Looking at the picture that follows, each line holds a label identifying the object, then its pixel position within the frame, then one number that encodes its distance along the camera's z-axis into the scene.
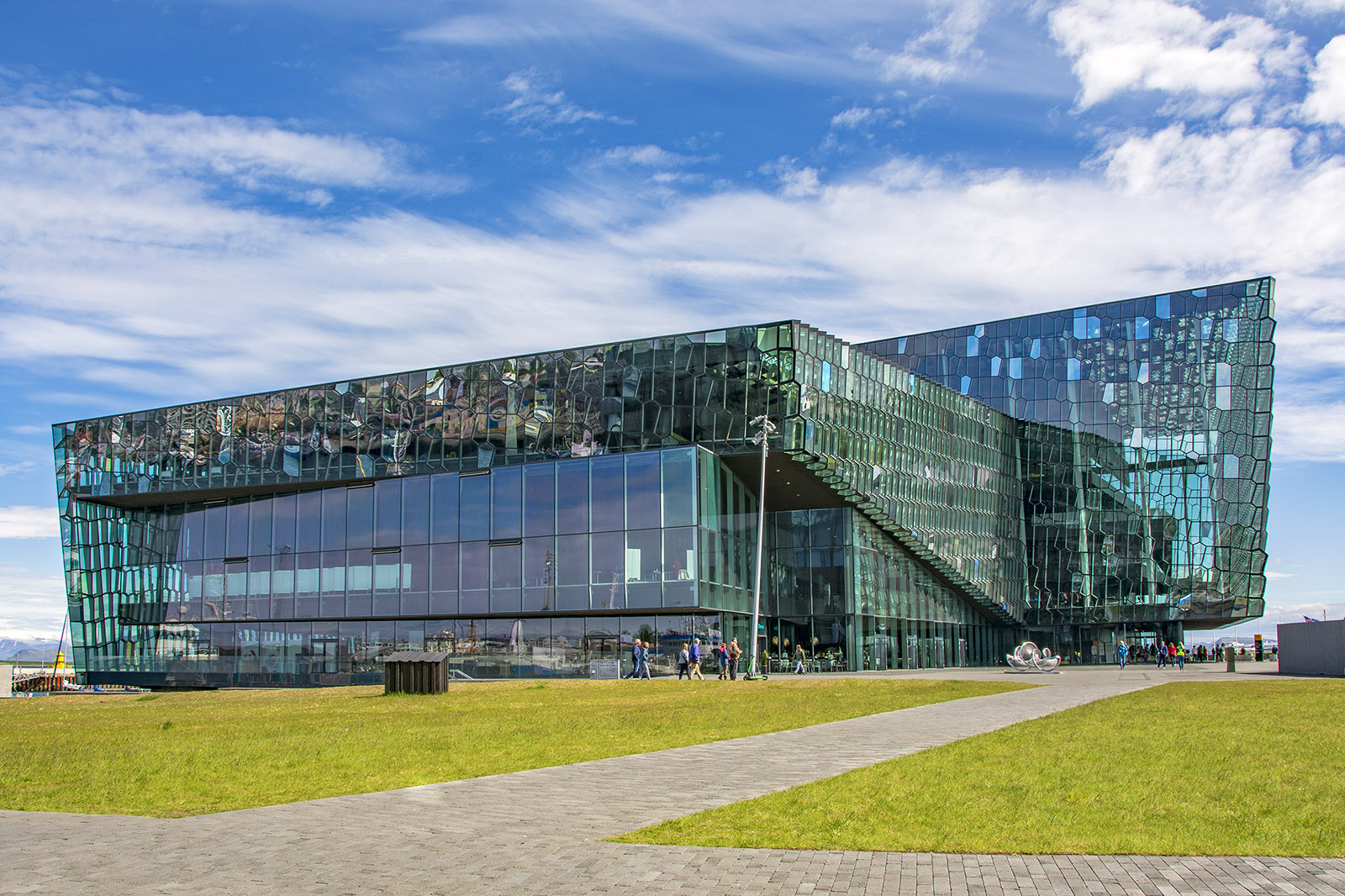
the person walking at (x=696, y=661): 39.03
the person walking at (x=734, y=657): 39.03
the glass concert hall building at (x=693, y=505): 47.38
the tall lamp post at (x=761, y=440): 39.58
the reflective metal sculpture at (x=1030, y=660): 53.72
